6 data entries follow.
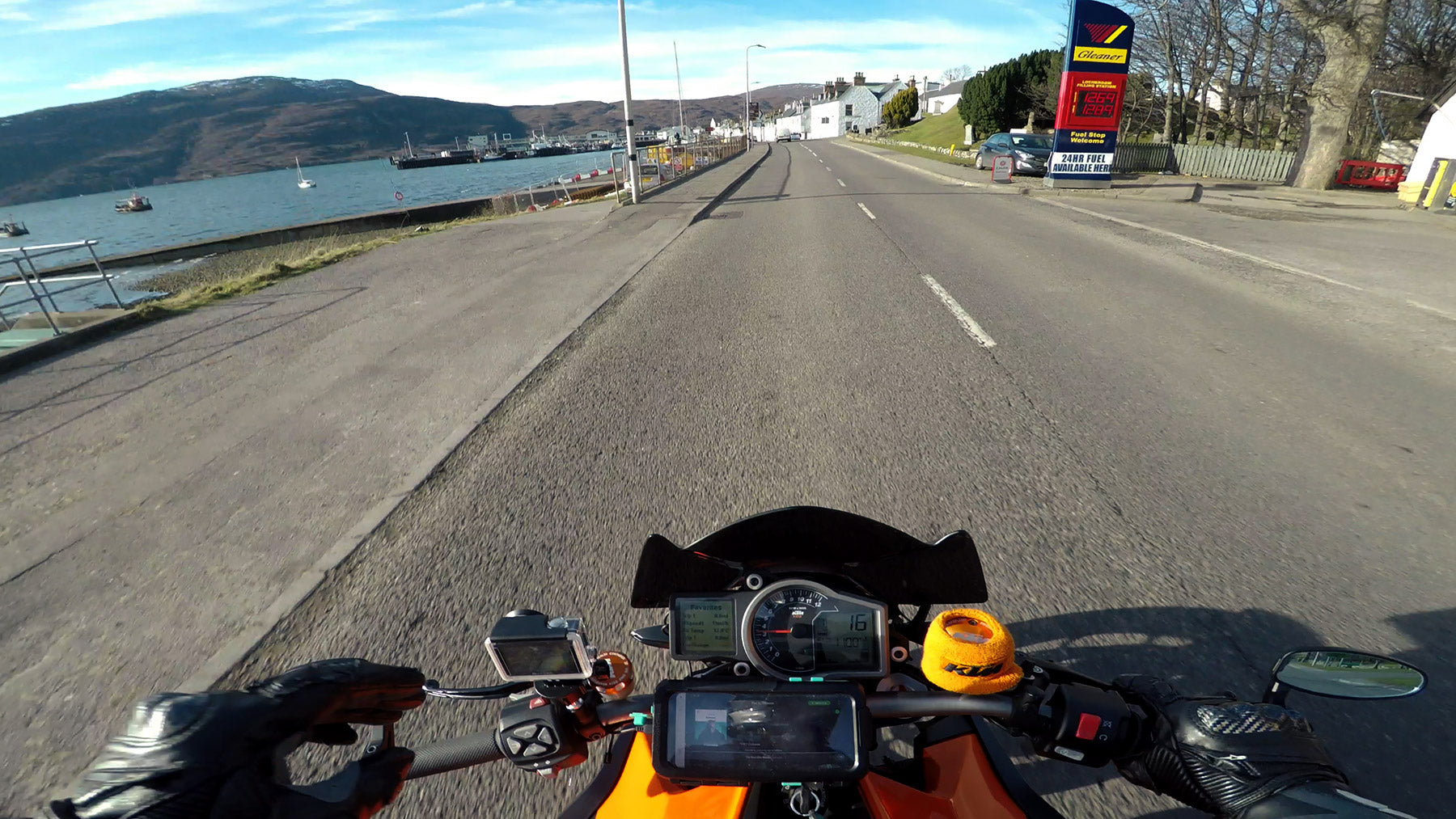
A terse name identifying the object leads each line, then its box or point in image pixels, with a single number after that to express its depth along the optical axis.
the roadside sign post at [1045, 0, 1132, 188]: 17.78
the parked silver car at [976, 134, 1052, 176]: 23.64
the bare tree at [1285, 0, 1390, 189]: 16.95
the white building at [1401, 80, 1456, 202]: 16.33
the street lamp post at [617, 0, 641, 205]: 16.83
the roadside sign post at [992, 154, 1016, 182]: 21.86
